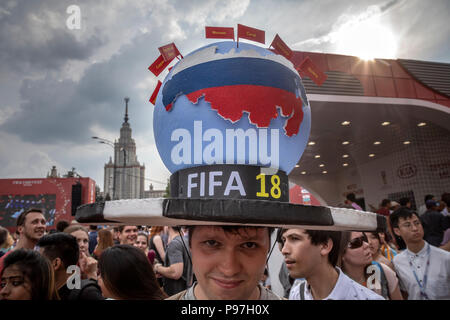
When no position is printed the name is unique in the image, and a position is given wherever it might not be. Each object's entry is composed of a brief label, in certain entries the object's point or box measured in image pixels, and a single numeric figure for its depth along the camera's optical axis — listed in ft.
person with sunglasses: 7.79
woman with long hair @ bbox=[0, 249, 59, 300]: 6.47
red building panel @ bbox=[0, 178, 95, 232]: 75.41
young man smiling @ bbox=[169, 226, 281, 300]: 3.42
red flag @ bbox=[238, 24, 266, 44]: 4.89
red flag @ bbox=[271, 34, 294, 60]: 5.20
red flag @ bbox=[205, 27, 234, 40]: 5.07
